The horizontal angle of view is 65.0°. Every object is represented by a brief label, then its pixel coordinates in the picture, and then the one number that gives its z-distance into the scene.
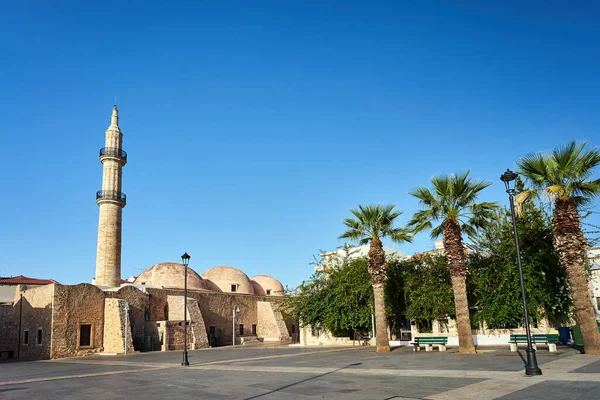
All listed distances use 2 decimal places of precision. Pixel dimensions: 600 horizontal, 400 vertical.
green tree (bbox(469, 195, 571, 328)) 24.11
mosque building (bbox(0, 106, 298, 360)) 33.06
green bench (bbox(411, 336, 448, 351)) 22.73
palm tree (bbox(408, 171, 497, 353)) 20.59
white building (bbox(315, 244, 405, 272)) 36.16
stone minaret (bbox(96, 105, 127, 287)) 39.59
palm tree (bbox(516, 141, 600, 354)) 16.69
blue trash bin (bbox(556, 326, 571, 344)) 22.17
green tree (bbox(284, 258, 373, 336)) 32.91
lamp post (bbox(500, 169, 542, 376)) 12.02
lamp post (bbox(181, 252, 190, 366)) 22.28
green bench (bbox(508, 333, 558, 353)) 17.72
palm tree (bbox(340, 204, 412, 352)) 23.80
